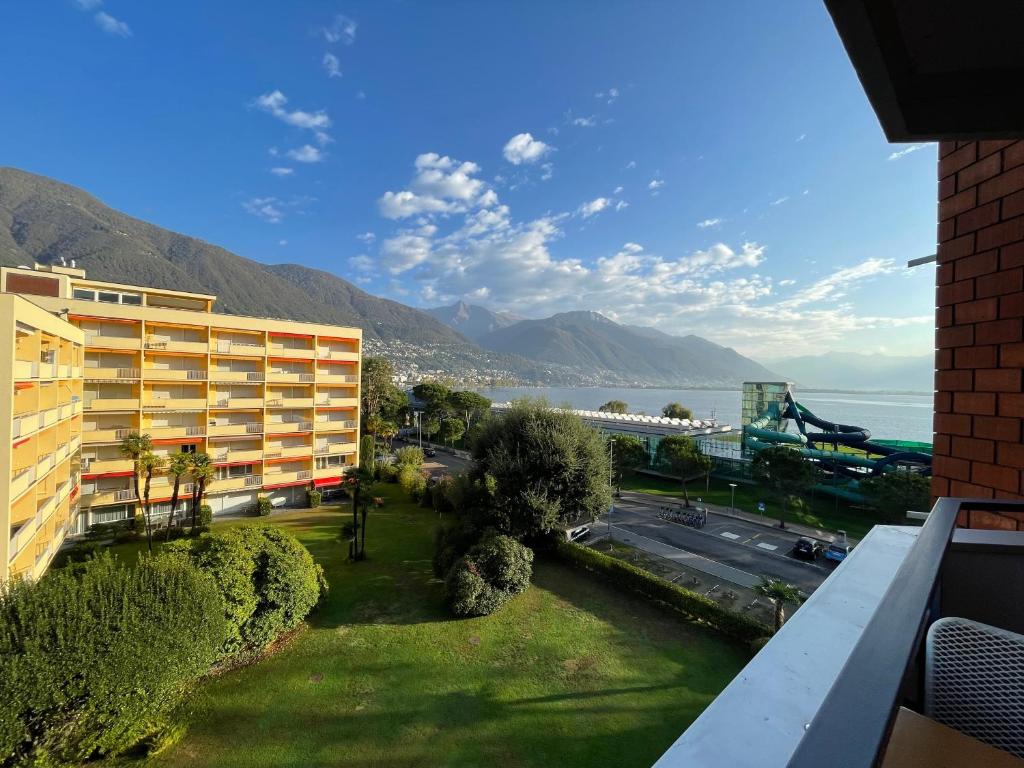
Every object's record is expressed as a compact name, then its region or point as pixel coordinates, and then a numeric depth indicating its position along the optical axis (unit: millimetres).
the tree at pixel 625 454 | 31625
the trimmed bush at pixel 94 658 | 7363
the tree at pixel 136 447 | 18734
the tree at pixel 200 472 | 19953
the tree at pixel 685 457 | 30094
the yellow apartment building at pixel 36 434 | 10844
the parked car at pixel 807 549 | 19391
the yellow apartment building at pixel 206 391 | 20375
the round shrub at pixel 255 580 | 10844
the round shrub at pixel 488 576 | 13586
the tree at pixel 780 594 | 11883
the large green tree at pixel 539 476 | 17438
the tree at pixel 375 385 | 48750
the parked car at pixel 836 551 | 18891
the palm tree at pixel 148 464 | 18661
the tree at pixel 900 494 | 22000
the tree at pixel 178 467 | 18984
